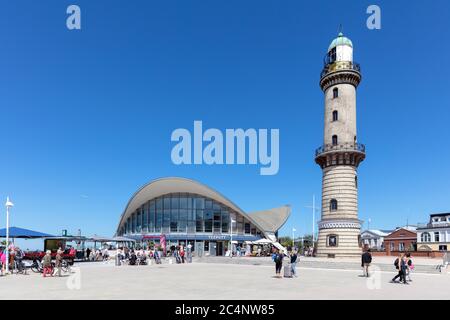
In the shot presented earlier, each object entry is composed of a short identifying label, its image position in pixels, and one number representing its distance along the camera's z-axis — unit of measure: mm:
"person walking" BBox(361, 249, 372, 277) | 19798
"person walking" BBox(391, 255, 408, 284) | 16672
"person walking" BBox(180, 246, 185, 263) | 33906
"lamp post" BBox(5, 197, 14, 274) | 21231
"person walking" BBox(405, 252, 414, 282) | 17189
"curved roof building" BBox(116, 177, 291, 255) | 52938
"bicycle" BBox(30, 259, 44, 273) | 21470
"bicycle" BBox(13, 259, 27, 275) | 21064
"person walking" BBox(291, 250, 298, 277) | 19844
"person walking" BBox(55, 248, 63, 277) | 19278
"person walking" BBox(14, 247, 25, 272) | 21188
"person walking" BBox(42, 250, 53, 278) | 19078
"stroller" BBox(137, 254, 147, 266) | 30525
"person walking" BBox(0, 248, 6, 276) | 20509
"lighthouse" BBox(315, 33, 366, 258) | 37500
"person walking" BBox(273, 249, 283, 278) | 19555
